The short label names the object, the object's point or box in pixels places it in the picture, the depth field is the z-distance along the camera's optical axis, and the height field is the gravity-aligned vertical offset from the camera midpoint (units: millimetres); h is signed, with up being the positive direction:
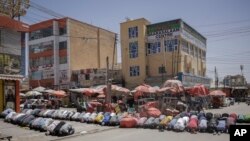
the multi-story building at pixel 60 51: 39229 +4699
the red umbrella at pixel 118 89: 24524 -1490
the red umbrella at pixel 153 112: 16321 -2767
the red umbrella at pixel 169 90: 22337 -1503
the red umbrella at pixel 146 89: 23337 -1449
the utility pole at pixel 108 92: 19555 -1453
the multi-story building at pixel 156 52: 33868 +3734
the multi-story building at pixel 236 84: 50053 -2880
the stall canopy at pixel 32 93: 30449 -2299
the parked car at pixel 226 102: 32640 -4137
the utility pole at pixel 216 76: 49636 -302
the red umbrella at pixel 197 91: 22295 -1622
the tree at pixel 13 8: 26039 +8111
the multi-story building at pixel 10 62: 18583 +1269
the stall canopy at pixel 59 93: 28528 -2194
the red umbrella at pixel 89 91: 26441 -1882
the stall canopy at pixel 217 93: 28456 -2363
